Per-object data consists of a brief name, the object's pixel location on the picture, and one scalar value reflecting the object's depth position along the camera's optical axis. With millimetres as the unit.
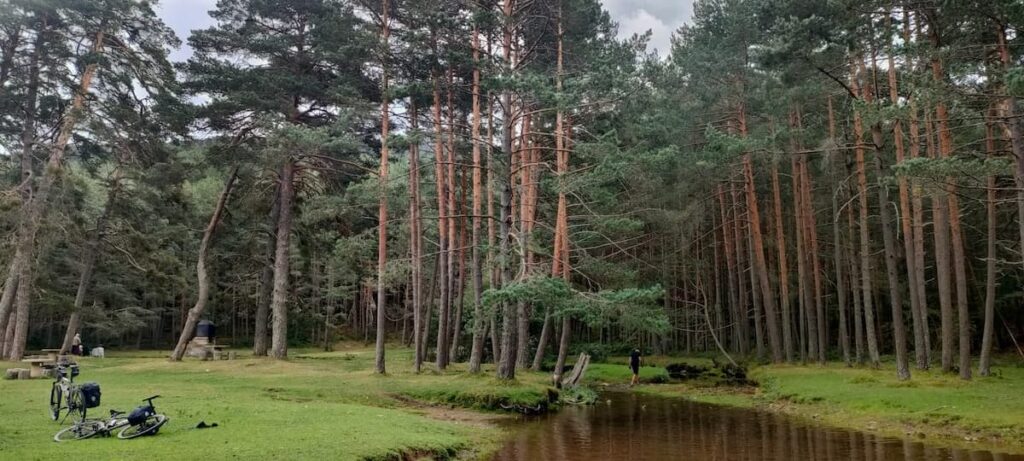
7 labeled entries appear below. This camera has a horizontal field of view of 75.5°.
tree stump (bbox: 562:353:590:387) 21797
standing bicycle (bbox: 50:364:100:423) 9930
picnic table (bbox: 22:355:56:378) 18375
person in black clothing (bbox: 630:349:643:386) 25906
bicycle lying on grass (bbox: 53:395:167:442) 9234
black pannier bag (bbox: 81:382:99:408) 9922
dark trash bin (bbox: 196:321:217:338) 32000
